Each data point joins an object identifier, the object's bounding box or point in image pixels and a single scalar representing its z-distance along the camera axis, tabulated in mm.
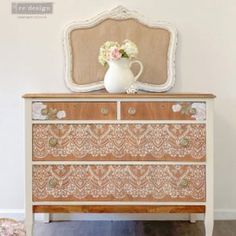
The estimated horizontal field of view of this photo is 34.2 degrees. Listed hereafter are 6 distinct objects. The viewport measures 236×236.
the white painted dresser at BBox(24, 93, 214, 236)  2422
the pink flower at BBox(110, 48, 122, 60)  2588
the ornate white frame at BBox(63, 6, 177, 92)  3020
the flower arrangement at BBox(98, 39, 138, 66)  2594
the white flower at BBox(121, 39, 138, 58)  2613
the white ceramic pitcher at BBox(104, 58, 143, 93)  2643
